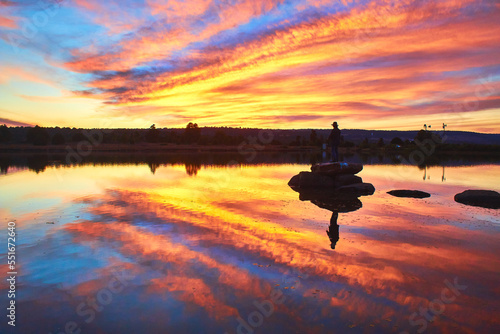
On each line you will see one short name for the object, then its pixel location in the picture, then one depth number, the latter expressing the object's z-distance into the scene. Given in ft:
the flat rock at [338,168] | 80.83
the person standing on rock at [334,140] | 77.63
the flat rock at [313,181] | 82.43
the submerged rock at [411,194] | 69.51
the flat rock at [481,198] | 59.28
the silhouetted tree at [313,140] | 455.30
